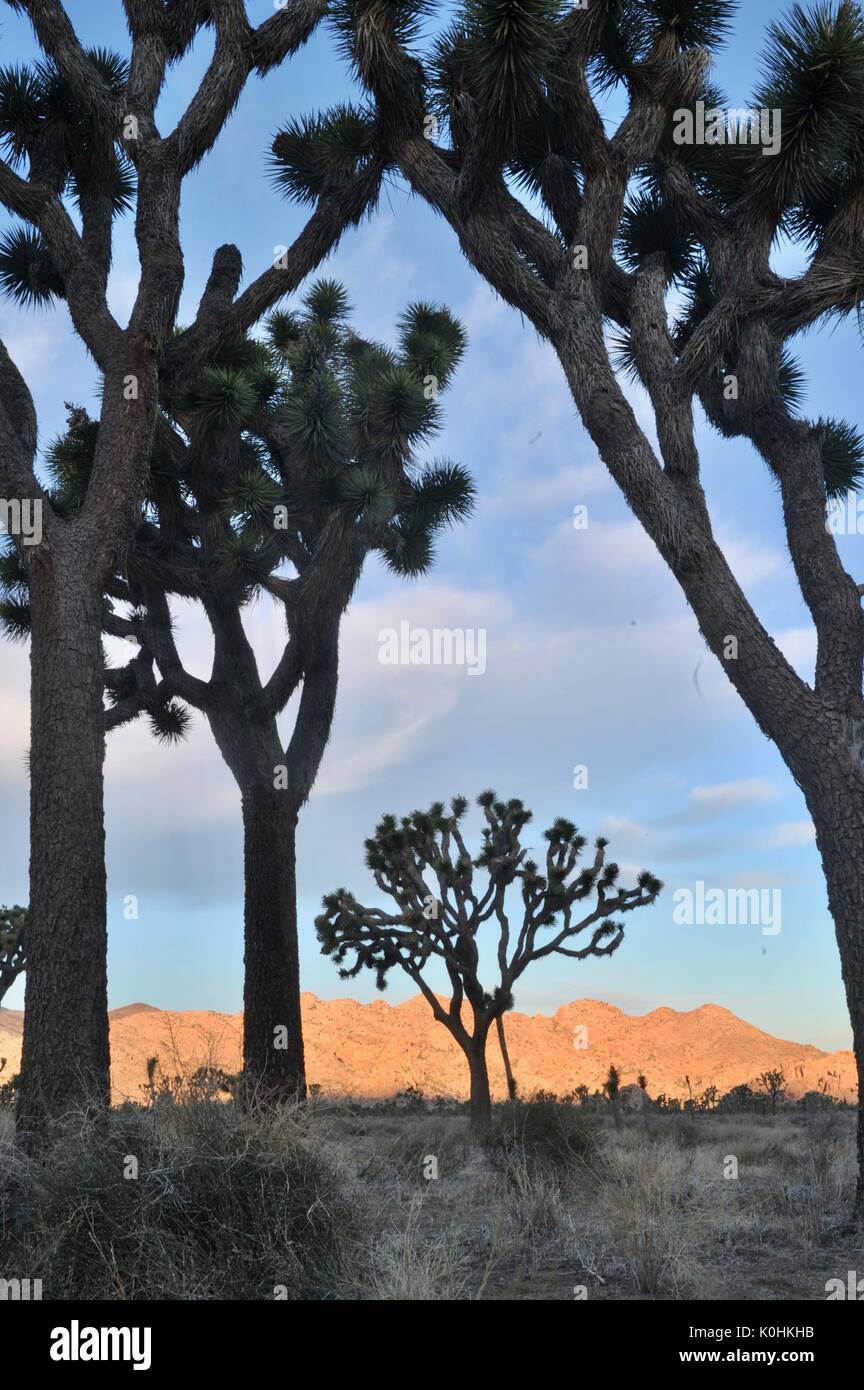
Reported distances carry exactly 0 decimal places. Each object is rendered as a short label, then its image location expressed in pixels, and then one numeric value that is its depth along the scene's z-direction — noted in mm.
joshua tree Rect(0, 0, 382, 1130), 9016
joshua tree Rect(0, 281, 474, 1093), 12844
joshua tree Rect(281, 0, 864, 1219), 9273
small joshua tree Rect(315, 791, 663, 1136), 16984
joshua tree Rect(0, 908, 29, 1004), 22656
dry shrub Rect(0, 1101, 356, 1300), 5793
